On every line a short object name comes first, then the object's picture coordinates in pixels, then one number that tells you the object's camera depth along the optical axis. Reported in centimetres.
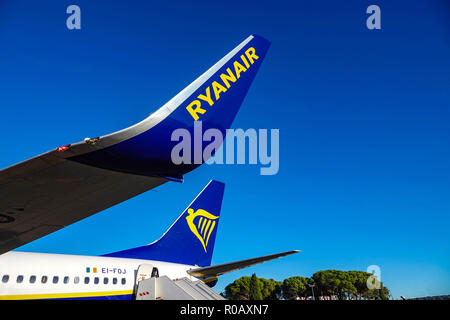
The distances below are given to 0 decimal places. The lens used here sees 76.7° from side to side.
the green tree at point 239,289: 9556
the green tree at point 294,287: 9575
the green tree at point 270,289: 9762
